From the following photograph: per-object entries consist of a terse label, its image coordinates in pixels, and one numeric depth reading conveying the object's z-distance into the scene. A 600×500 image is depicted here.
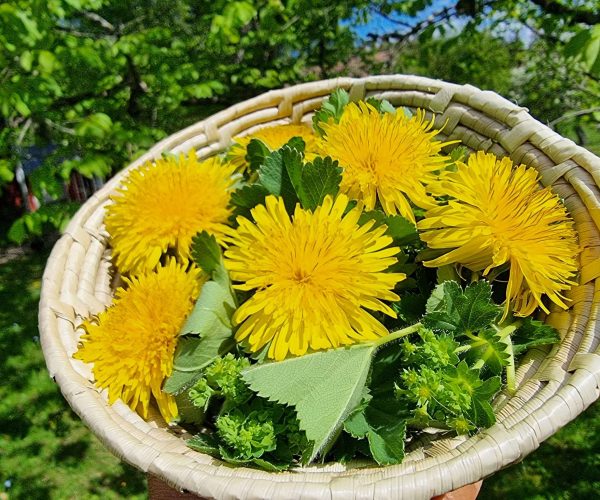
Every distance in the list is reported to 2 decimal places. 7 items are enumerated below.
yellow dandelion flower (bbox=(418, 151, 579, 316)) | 0.14
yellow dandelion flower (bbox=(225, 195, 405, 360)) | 0.13
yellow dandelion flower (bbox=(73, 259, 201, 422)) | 0.15
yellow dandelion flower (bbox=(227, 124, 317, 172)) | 0.18
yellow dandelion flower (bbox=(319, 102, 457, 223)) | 0.15
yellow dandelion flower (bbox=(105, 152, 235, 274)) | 0.17
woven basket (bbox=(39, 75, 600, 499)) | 0.11
